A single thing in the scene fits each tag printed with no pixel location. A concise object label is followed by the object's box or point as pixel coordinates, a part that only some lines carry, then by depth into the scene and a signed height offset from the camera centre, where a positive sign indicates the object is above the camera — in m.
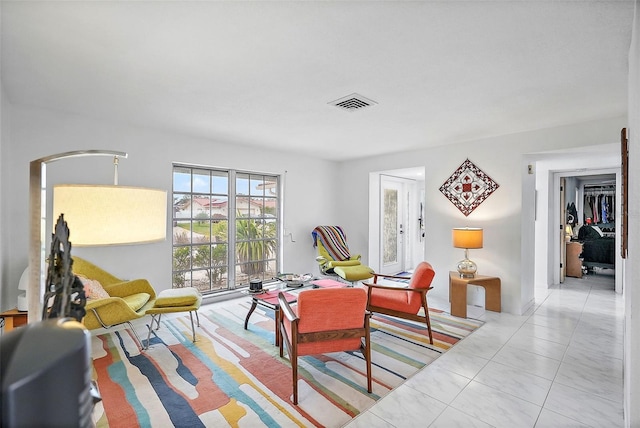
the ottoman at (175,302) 3.03 -0.93
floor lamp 1.08 +0.00
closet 7.06 +0.21
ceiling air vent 2.81 +1.07
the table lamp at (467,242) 4.02 -0.36
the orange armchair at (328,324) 2.23 -0.83
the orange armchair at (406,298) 3.12 -0.89
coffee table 3.06 -0.91
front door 6.38 -0.20
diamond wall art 4.34 +0.40
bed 5.91 -0.69
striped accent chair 4.72 -0.70
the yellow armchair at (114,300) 2.66 -0.84
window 4.36 -0.22
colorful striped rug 2.07 -1.34
